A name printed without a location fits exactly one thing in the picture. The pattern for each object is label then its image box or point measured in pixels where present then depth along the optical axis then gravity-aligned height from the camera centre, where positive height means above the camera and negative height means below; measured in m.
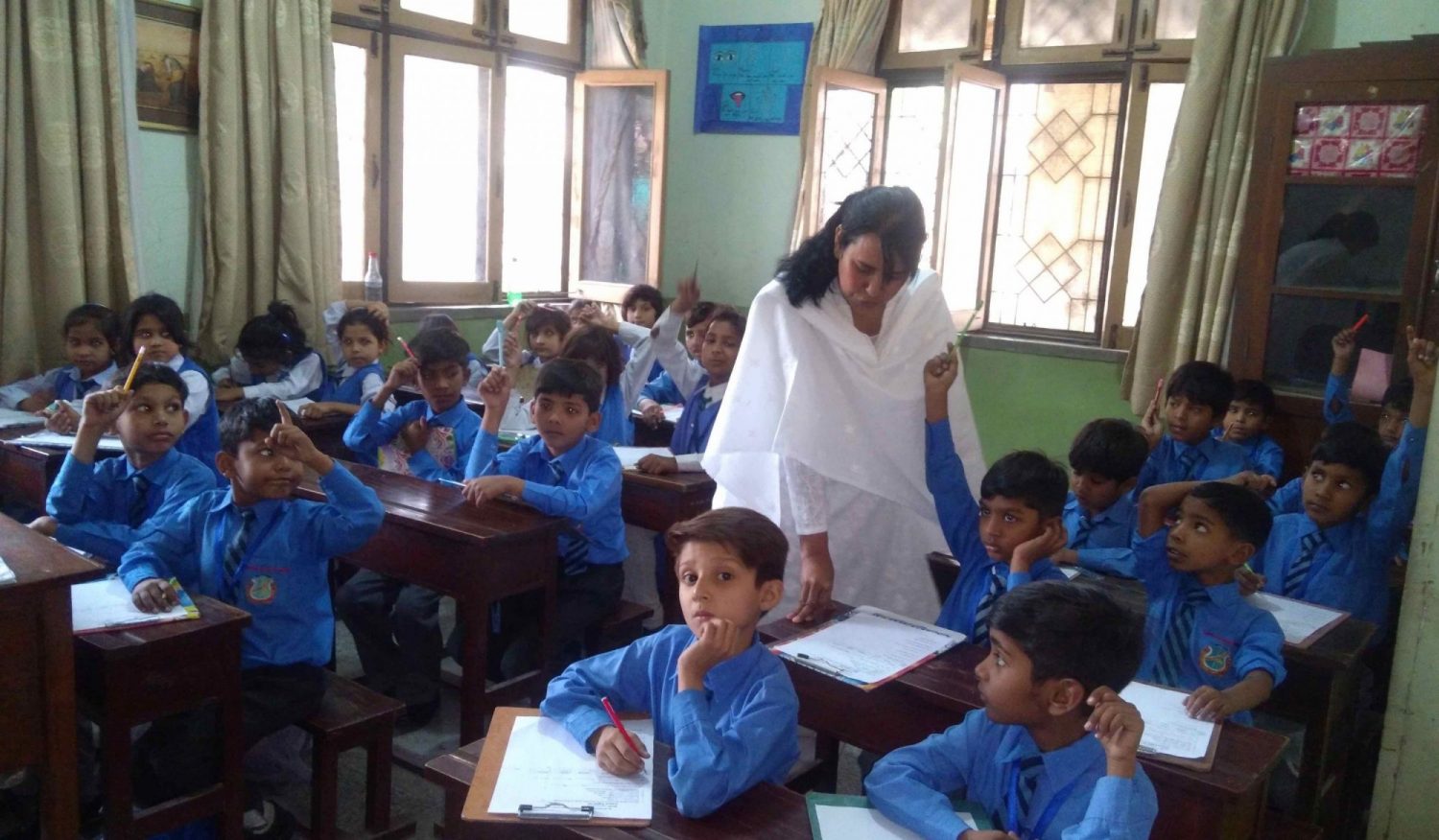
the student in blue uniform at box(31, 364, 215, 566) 2.26 -0.52
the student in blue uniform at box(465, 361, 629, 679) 2.66 -0.56
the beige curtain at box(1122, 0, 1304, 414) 4.23 +0.32
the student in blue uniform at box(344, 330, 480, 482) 3.09 -0.53
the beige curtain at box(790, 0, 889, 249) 5.21 +0.96
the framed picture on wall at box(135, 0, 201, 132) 4.16 +0.57
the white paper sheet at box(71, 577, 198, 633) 1.78 -0.62
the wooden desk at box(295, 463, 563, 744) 2.37 -0.69
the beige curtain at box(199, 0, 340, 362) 4.32 +0.25
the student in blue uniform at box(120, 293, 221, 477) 3.21 -0.43
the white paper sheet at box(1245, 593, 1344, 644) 2.02 -0.62
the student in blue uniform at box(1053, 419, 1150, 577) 2.54 -0.49
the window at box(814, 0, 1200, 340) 4.77 +0.53
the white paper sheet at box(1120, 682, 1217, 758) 1.37 -0.57
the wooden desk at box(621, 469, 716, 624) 2.91 -0.66
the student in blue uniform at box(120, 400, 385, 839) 2.01 -0.58
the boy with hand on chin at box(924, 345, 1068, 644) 1.84 -0.42
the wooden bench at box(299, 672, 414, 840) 1.99 -0.90
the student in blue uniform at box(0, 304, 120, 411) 3.65 -0.49
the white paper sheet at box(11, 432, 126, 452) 2.86 -0.57
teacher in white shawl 1.98 -0.25
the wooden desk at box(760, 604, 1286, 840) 1.32 -0.62
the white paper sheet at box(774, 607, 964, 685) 1.58 -0.57
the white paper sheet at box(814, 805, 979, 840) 1.20 -0.60
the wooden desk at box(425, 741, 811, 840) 1.19 -0.61
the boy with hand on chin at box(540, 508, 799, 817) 1.24 -0.54
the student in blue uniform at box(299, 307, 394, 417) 4.19 -0.46
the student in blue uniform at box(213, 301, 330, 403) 4.22 -0.51
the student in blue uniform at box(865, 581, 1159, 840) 1.24 -0.53
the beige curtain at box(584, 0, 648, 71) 5.79 +1.06
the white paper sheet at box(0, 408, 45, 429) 3.19 -0.59
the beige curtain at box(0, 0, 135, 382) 3.81 +0.15
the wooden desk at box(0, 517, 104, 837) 1.64 -0.67
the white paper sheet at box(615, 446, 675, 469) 3.06 -0.57
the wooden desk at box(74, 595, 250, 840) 1.72 -0.71
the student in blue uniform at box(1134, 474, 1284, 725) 1.89 -0.55
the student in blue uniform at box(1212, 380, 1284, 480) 3.66 -0.46
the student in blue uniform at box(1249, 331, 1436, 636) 2.59 -0.56
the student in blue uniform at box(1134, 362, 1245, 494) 3.29 -0.48
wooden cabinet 3.59 +0.20
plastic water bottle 5.04 -0.22
